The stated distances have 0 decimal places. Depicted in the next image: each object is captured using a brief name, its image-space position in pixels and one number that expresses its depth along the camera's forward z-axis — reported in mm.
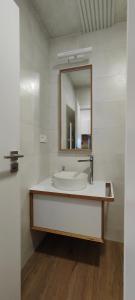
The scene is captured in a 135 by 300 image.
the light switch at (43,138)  1756
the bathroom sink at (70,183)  1421
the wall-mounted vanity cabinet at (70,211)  1295
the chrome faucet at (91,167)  1670
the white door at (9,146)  860
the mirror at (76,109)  1818
